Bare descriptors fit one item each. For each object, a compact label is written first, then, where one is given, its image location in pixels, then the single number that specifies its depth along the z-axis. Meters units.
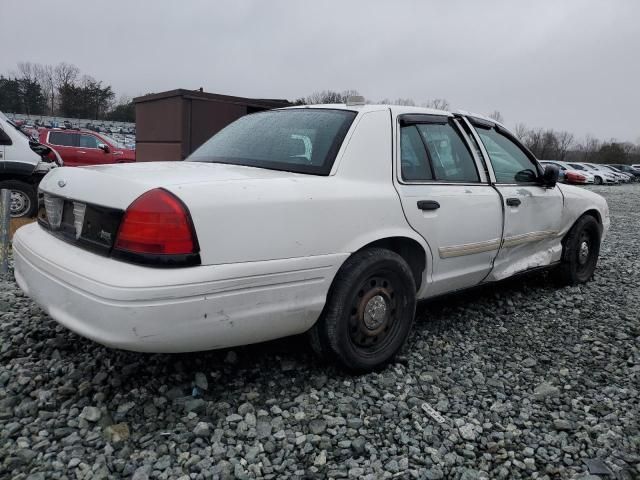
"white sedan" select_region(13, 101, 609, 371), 2.07
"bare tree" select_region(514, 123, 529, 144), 61.23
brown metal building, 9.85
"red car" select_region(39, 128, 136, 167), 13.24
